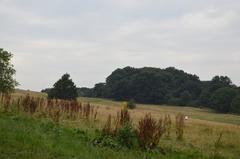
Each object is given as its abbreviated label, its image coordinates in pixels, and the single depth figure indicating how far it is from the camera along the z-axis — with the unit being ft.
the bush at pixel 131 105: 254.80
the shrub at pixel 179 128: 75.24
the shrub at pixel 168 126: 78.46
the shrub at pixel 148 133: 55.06
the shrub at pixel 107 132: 59.09
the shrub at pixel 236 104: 316.95
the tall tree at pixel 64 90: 215.72
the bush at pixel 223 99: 340.59
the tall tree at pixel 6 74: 152.76
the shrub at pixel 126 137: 54.90
